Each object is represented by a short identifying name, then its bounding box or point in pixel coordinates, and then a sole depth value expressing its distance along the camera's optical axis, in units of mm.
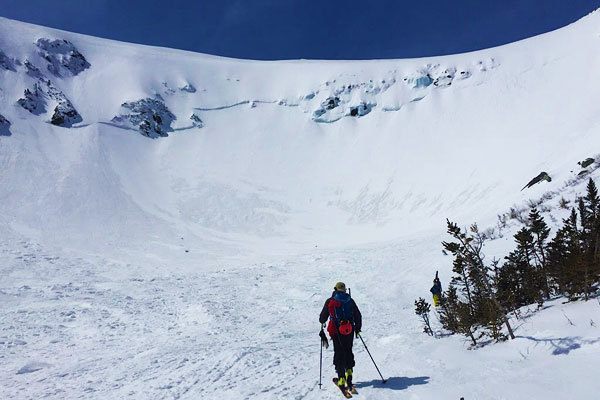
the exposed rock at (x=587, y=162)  19469
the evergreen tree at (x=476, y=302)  6628
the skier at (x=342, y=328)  6129
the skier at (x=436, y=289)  13556
